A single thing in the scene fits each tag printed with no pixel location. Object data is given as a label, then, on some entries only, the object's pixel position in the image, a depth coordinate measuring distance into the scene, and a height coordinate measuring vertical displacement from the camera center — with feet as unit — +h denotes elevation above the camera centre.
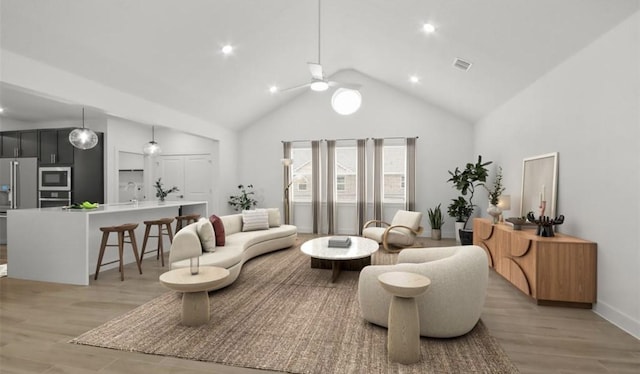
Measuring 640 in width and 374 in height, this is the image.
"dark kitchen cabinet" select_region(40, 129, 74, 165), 20.66 +2.18
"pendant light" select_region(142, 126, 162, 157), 19.10 +2.07
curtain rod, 26.00 +3.59
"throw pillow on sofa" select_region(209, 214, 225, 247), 14.51 -2.25
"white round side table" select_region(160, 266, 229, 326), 8.53 -2.96
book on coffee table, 14.70 -2.86
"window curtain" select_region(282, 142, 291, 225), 25.47 +0.51
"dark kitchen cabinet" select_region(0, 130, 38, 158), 20.76 +2.58
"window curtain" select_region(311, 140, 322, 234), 25.43 -0.14
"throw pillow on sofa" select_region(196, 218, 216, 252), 13.17 -2.32
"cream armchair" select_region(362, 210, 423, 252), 17.58 -2.96
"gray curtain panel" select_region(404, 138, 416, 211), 23.82 +0.55
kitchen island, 12.94 -2.68
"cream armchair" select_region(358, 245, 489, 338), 8.03 -2.97
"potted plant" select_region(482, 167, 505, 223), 14.78 -1.09
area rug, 7.07 -4.19
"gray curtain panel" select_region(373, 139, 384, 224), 24.40 +0.70
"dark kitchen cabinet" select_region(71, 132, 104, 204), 20.70 +0.45
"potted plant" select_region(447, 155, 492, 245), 19.24 -0.17
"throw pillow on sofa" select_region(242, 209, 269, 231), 18.56 -2.29
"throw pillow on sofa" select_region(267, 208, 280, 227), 20.06 -2.29
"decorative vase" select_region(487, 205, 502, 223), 14.75 -1.32
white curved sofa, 11.96 -2.99
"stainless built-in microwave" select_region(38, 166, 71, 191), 20.66 +0.29
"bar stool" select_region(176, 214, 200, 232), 18.22 -2.24
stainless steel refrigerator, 20.48 -0.28
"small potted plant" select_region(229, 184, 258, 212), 25.93 -1.47
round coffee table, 12.96 -3.03
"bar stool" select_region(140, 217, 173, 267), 15.70 -2.55
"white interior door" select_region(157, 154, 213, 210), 25.91 +0.62
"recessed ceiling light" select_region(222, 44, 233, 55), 15.90 +7.02
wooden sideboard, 10.05 -2.86
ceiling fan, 12.24 +4.33
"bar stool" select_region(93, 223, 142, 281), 13.42 -2.55
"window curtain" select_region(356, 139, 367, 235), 24.67 +0.13
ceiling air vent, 15.17 +6.09
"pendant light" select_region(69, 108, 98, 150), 14.57 +2.08
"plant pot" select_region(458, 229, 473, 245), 19.25 -3.31
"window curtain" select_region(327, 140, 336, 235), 25.23 -0.30
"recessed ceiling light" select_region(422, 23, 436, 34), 13.44 +6.96
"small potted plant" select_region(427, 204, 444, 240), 22.86 -2.92
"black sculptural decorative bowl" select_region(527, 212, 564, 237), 11.03 -1.42
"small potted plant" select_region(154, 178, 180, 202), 19.33 -0.75
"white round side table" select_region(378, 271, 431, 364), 6.96 -3.17
